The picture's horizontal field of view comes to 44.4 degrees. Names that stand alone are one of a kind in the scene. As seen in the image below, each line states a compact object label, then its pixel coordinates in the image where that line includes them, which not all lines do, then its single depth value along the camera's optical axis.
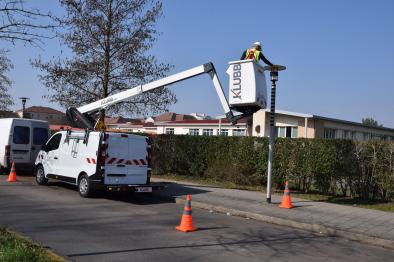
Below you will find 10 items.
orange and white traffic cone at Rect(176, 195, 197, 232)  9.41
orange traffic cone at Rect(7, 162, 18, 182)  16.95
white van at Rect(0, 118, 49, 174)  19.30
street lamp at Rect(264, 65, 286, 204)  12.76
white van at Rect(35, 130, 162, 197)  13.05
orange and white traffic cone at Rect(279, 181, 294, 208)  12.37
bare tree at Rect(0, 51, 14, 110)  38.59
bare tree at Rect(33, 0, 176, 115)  21.75
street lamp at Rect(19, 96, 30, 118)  35.11
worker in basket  11.95
